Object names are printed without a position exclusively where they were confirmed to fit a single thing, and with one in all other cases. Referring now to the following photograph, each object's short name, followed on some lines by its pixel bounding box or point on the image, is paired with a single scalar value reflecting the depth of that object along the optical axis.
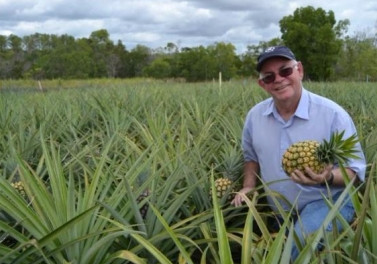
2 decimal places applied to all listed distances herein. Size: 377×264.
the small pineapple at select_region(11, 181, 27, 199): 1.93
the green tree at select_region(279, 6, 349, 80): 40.97
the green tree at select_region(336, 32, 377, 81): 36.13
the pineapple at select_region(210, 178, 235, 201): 2.07
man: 2.09
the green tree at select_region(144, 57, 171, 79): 47.50
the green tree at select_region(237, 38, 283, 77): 48.12
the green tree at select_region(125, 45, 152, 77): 52.75
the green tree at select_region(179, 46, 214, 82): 45.72
